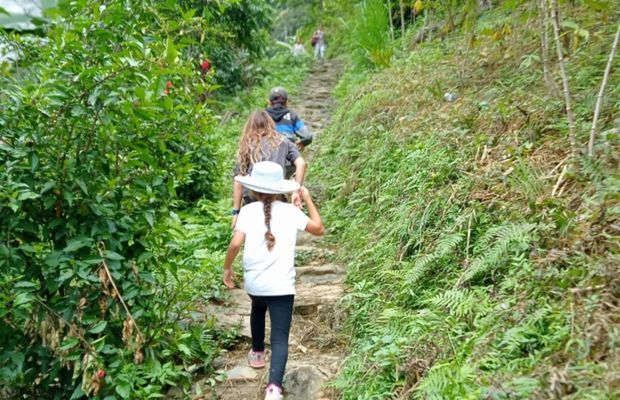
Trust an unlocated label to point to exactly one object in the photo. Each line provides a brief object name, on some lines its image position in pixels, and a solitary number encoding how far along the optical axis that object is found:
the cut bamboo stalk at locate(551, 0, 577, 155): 3.81
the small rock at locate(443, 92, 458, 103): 6.72
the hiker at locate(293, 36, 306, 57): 22.31
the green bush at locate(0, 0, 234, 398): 3.05
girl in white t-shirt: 3.54
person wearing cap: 5.86
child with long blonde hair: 4.88
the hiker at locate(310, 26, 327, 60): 21.81
